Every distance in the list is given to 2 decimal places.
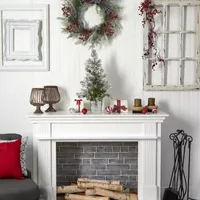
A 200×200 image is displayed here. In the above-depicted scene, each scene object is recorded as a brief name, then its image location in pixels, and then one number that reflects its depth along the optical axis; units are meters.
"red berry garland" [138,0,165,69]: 3.89
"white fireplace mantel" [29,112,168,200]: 3.64
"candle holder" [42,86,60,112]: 3.79
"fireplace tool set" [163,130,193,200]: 3.73
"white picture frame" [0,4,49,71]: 3.94
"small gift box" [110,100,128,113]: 3.78
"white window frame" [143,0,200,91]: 3.95
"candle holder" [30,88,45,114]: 3.80
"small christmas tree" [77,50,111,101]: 3.78
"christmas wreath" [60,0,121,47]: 3.89
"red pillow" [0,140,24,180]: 3.42
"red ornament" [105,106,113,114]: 3.77
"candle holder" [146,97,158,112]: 3.83
